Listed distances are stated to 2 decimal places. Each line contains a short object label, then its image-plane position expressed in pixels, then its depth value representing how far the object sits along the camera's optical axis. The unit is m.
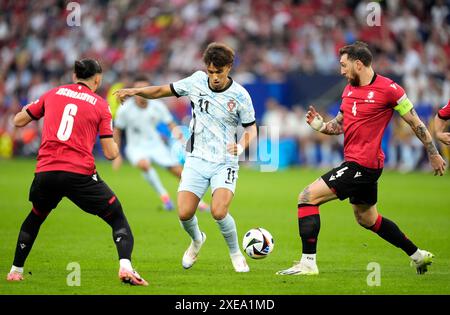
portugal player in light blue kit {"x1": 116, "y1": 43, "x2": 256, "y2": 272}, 19.47
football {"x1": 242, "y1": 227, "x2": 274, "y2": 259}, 19.89
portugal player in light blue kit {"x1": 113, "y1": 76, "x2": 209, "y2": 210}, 34.19
